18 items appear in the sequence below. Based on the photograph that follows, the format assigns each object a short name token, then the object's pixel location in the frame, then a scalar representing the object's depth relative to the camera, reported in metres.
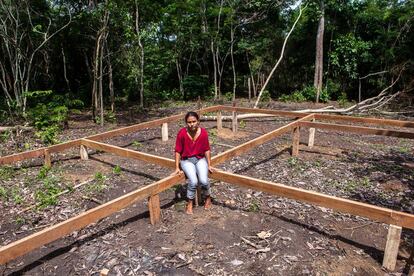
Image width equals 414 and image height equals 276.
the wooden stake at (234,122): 9.15
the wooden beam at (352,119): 7.34
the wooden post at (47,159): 5.86
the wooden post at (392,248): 3.08
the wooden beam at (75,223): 2.72
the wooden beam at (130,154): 4.82
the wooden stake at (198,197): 4.52
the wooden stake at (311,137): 7.55
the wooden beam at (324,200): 3.05
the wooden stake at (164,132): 8.21
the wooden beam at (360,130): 6.22
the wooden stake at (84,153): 6.50
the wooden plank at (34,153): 5.35
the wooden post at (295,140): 6.91
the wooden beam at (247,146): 4.75
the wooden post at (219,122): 9.48
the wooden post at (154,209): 4.00
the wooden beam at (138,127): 6.51
